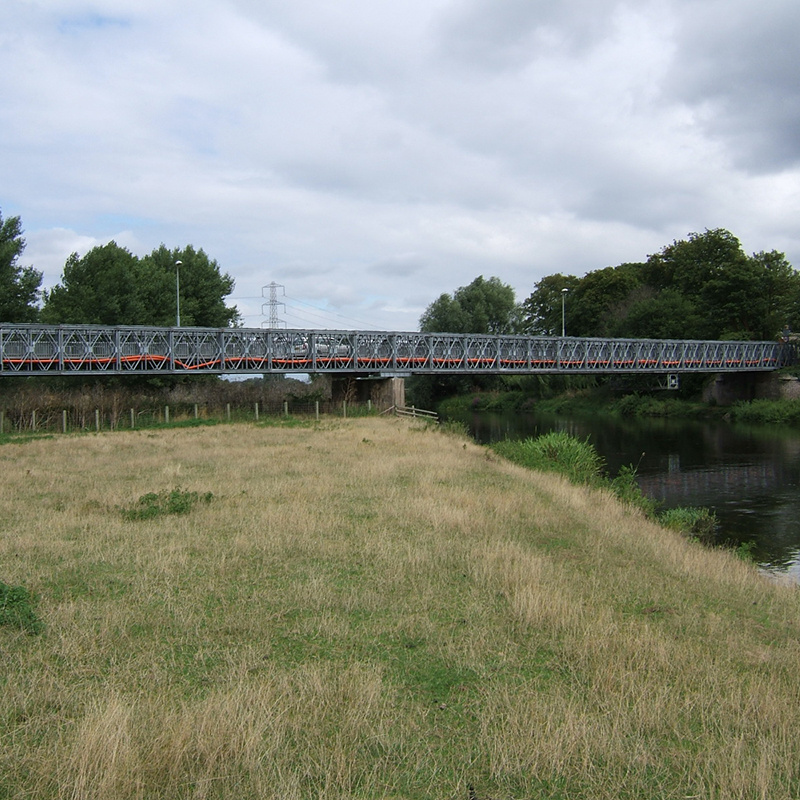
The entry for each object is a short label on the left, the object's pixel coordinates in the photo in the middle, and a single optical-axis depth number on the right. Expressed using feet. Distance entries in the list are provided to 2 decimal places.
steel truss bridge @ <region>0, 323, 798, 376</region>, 169.48
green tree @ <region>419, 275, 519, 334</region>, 315.78
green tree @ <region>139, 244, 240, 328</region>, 237.04
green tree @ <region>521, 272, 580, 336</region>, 355.56
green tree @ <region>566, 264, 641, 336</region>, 320.50
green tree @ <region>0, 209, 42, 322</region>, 183.62
